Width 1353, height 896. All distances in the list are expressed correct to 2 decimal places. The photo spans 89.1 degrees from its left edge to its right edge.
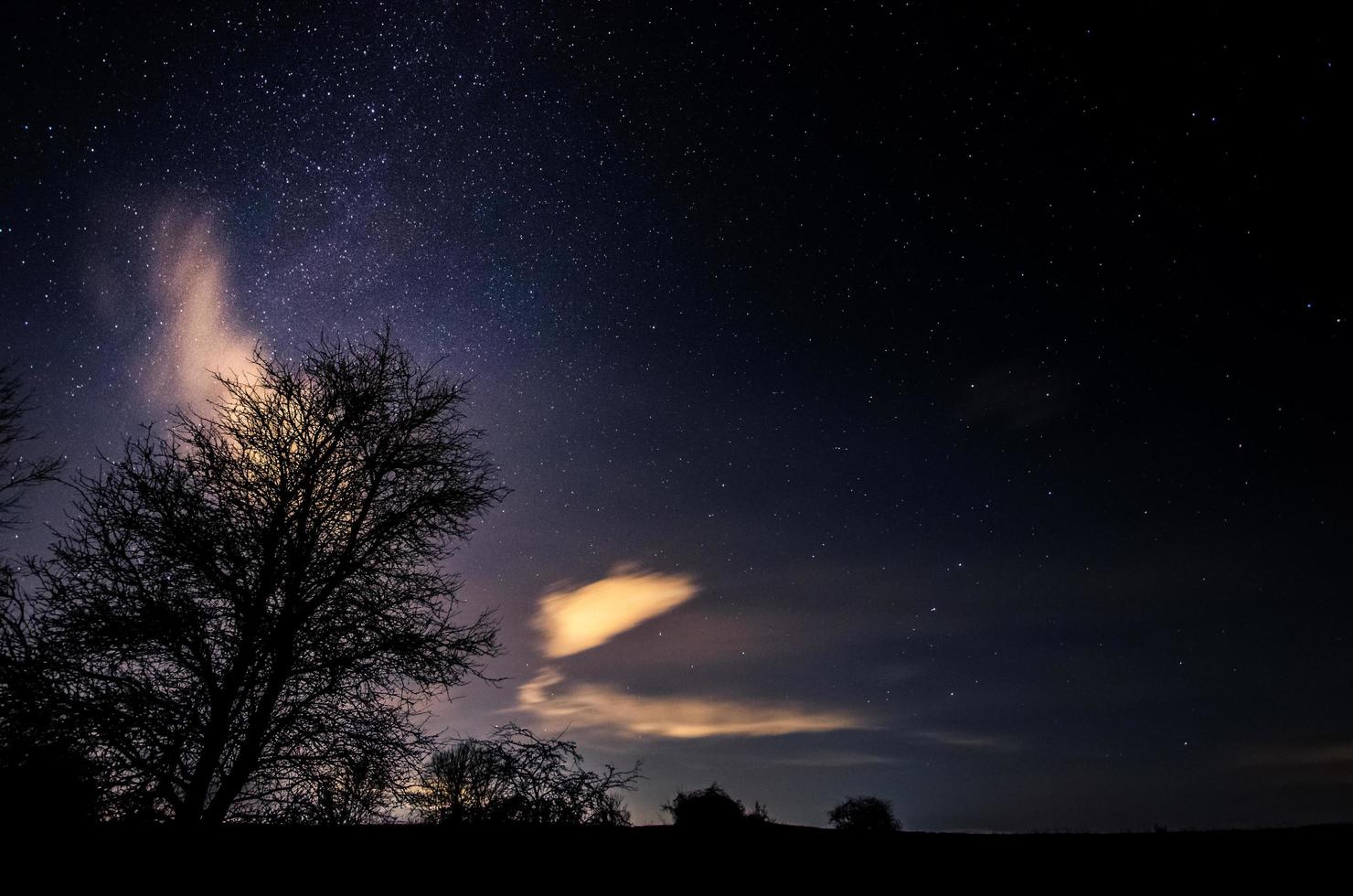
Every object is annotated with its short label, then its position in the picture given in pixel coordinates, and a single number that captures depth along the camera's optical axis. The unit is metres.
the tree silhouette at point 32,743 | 6.39
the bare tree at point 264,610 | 7.25
